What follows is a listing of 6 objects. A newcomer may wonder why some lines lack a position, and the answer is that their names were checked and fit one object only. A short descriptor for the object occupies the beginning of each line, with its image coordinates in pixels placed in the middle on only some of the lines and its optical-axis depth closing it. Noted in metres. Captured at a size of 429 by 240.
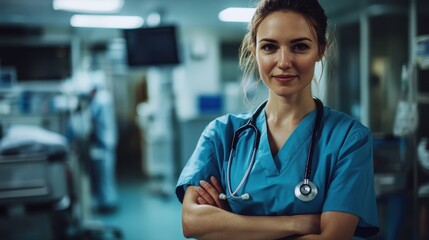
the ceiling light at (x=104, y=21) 4.98
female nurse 0.91
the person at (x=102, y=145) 4.00
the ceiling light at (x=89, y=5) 4.08
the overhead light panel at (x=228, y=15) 4.82
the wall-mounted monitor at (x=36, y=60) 6.39
